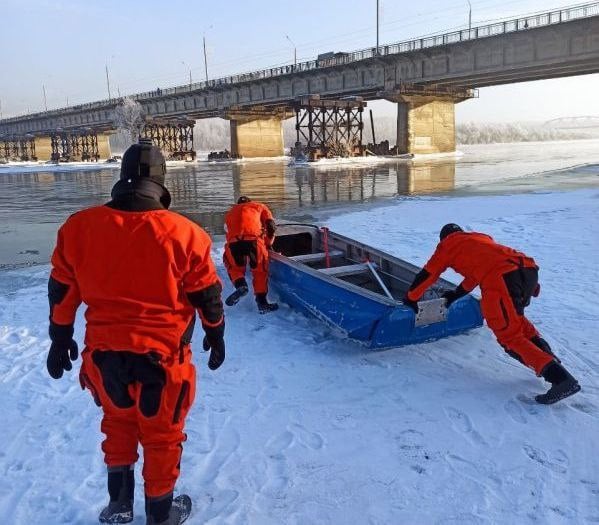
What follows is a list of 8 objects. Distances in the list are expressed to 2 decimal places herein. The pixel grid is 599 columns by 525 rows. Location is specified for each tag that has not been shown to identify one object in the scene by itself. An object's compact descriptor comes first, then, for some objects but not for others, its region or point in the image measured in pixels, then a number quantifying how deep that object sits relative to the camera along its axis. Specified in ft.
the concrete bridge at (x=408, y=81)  112.57
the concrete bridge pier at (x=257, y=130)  194.39
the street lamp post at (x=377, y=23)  160.66
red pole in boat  22.10
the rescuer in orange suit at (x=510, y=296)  11.98
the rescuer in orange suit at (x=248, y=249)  19.33
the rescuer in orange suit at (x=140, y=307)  7.47
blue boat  14.26
